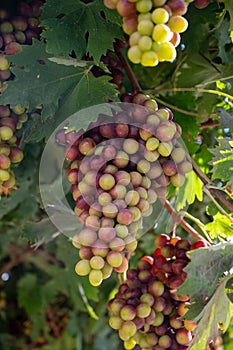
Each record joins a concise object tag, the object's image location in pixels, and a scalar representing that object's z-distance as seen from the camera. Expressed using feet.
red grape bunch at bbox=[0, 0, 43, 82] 3.60
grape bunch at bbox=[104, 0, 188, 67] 2.86
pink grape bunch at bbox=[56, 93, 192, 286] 3.19
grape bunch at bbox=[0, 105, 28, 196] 3.57
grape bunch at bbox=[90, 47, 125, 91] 3.62
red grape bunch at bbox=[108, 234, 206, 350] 3.65
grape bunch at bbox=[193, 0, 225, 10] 3.41
